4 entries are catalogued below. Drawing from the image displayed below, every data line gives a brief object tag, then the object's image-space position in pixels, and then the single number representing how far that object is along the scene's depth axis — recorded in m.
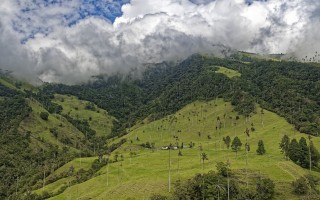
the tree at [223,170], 185.16
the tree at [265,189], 169.12
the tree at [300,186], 173.62
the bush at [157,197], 173.69
